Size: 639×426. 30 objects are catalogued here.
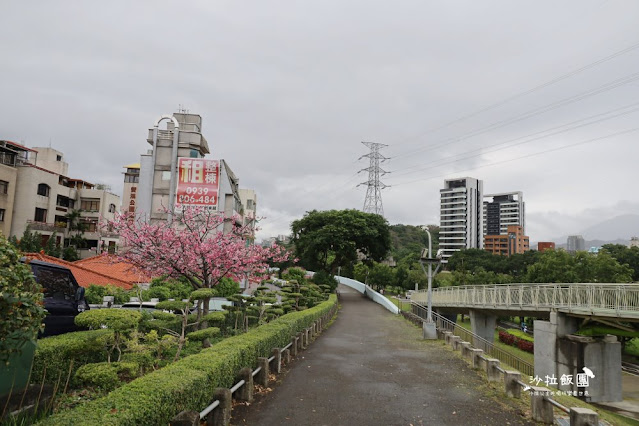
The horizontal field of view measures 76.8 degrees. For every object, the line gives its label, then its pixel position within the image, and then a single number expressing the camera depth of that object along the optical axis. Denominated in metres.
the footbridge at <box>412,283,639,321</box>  15.20
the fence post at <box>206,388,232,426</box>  6.65
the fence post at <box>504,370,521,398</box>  9.29
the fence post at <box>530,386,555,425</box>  7.79
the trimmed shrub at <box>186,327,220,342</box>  9.11
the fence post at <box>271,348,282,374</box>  10.66
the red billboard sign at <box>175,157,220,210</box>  34.69
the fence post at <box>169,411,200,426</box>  5.29
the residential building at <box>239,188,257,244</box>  78.94
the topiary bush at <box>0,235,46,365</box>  4.25
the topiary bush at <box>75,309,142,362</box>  7.05
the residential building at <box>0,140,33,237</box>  39.38
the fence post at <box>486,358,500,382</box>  10.65
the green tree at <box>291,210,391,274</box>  41.41
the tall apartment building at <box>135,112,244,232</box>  34.81
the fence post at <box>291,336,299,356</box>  13.13
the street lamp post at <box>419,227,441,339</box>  18.45
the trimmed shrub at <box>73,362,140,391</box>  6.19
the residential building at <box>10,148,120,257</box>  41.88
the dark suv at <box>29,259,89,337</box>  8.77
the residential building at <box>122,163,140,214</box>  54.03
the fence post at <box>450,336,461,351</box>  15.38
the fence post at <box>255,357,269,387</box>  9.28
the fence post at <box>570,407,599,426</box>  6.82
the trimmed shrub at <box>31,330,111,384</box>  6.82
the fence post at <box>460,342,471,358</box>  13.84
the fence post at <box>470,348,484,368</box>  12.16
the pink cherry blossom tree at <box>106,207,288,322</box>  13.55
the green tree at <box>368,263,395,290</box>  64.69
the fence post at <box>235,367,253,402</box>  8.12
